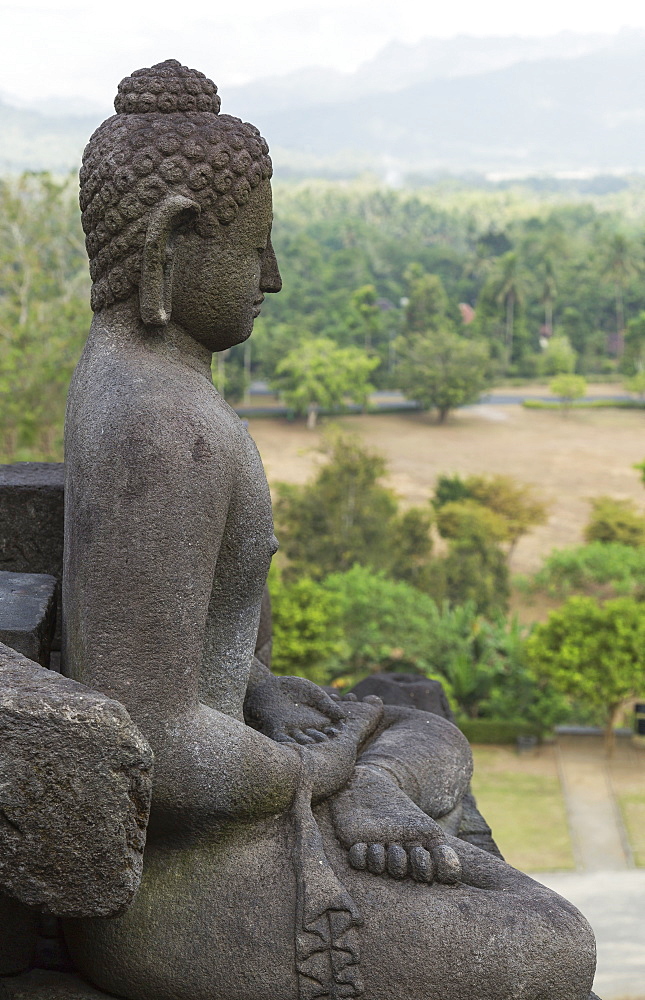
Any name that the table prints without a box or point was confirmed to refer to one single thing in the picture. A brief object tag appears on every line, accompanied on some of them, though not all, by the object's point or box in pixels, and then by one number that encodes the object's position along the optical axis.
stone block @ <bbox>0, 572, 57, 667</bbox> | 3.81
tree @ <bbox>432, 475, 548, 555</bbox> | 41.97
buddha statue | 3.53
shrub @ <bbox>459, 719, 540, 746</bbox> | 22.98
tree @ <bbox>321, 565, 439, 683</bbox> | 24.77
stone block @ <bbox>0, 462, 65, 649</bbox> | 4.60
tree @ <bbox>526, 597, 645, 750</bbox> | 20.50
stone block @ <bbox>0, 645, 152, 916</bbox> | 2.98
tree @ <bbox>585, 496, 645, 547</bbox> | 39.53
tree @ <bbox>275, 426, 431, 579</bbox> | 30.64
